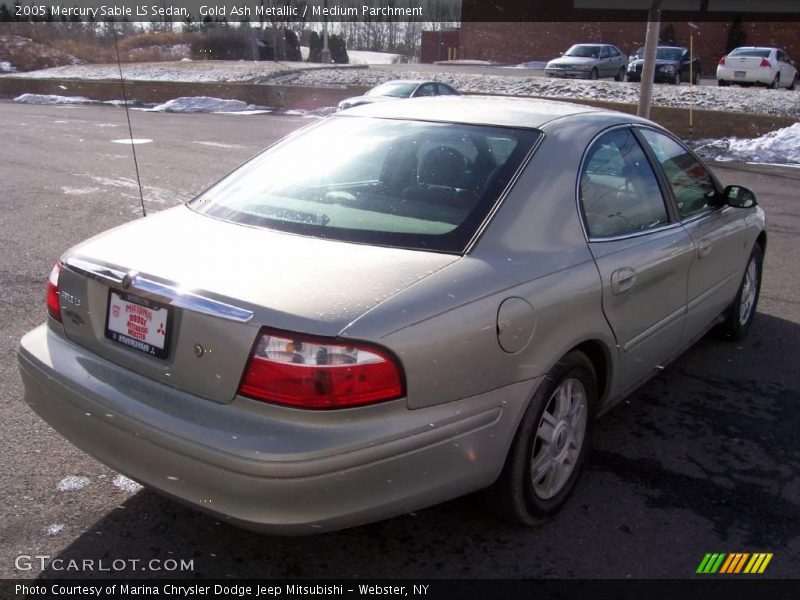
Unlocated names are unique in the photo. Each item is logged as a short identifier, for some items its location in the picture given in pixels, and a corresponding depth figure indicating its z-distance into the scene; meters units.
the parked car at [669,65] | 27.28
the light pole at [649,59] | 13.12
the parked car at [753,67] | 25.41
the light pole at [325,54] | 46.72
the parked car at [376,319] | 2.25
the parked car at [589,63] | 29.64
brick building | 41.34
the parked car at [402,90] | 17.47
